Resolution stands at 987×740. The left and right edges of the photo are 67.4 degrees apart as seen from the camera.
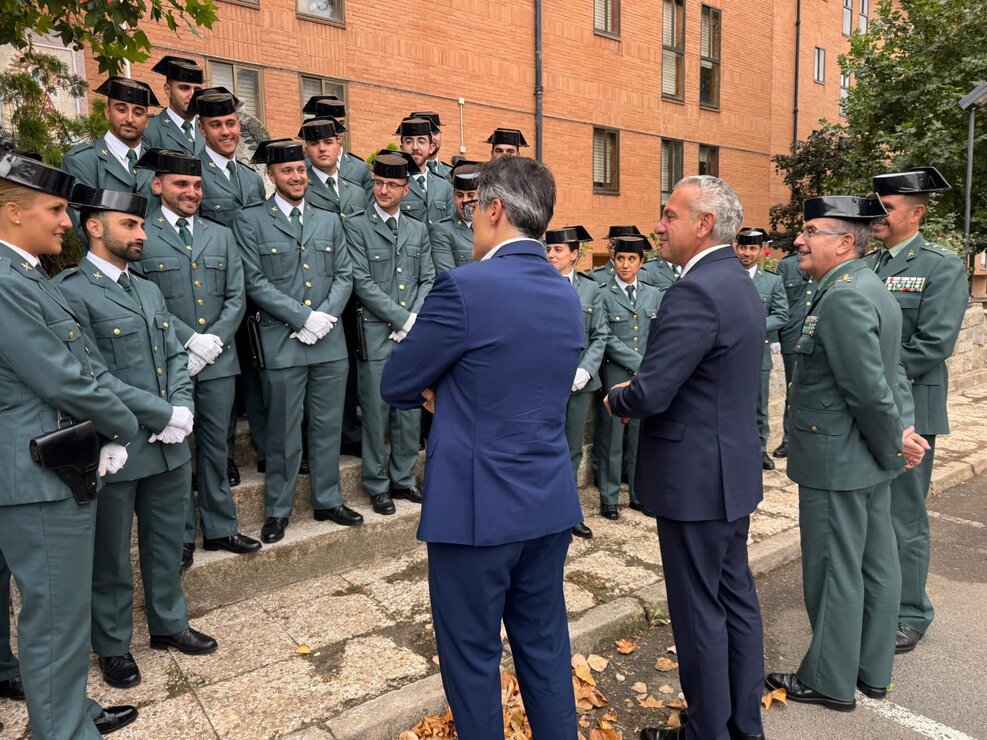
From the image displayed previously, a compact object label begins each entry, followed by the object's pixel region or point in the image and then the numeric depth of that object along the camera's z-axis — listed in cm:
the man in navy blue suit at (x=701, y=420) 270
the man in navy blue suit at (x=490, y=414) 226
